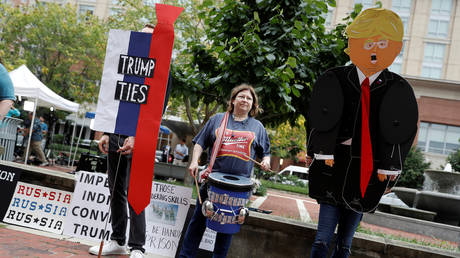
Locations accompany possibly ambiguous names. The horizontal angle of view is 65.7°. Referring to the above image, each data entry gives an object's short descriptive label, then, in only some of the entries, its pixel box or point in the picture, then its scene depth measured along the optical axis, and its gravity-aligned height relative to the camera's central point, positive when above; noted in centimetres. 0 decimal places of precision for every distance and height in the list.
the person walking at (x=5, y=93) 332 +2
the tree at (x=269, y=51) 498 +129
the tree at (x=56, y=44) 2242 +373
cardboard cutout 267 +23
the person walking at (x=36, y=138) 1212 -132
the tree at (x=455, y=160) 2844 +42
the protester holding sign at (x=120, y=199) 341 -85
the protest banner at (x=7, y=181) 440 -106
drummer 322 -15
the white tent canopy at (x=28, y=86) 1088 +38
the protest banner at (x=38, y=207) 423 -129
